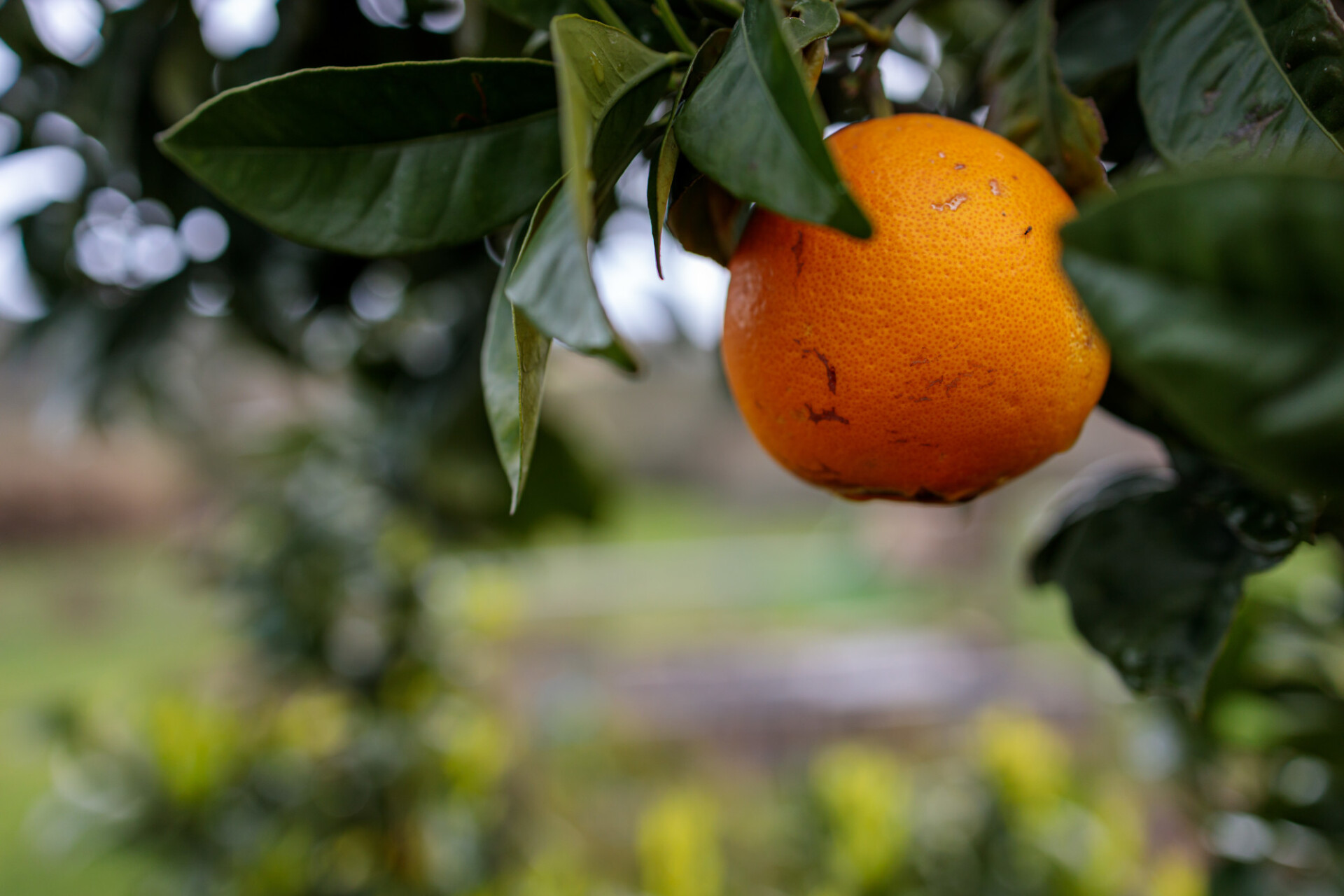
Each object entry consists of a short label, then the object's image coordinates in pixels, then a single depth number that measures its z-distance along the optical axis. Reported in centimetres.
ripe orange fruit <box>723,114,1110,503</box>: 25
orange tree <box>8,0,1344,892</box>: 14
